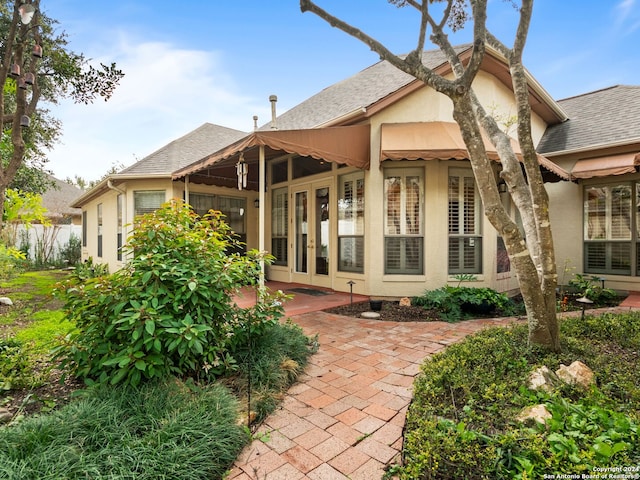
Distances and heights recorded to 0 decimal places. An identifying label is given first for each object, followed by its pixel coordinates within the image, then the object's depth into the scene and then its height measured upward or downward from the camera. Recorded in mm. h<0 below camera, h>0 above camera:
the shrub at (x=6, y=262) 8106 -732
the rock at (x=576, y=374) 2617 -1150
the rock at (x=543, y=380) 2547 -1165
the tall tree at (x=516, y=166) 3193 +737
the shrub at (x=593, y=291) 6801 -1159
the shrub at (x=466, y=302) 5668 -1170
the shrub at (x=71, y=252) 16375 -796
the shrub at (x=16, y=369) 2738 -1215
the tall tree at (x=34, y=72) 5297 +3228
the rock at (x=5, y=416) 2258 -1275
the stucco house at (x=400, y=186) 6637 +1270
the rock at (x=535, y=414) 2119 -1191
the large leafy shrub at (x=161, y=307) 2348 -563
